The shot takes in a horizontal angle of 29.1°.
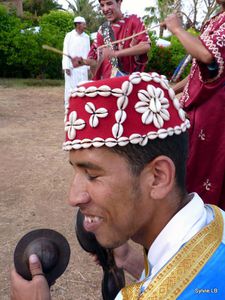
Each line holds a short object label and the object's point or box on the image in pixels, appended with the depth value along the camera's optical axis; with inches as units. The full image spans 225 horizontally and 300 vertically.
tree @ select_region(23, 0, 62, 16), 1395.2
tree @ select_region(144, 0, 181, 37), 1632.6
